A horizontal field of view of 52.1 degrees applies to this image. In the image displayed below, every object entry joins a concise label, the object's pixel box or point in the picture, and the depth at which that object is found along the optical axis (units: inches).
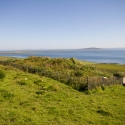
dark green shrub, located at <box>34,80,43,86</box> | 556.9
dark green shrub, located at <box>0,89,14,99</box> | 421.6
